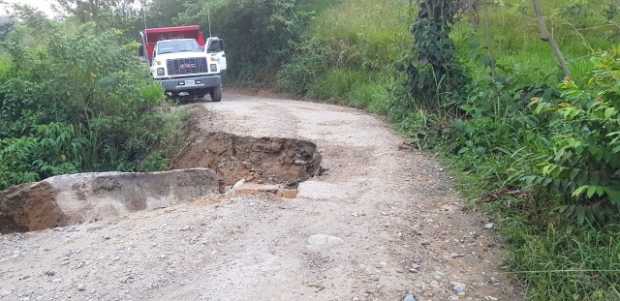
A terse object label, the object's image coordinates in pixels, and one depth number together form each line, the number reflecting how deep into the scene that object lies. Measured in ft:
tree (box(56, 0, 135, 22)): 80.48
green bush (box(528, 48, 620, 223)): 14.20
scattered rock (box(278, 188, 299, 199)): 20.90
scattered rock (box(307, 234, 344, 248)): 16.37
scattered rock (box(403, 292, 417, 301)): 13.57
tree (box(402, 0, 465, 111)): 30.01
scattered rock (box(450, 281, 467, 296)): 14.19
